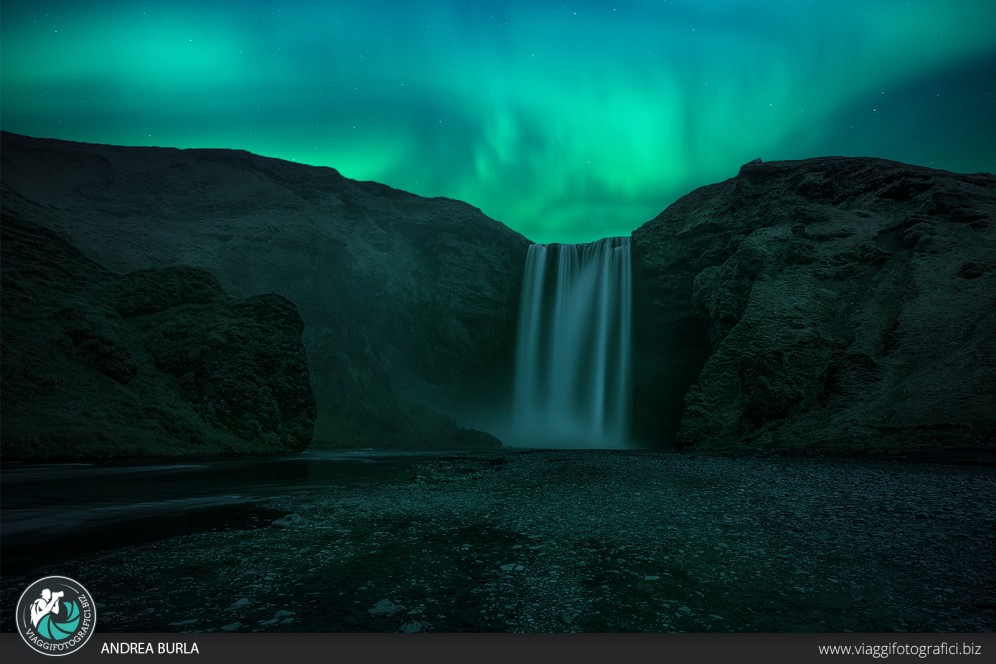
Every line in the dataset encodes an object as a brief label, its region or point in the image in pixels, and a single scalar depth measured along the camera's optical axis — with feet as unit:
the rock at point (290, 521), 25.95
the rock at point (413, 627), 13.33
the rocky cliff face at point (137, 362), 66.69
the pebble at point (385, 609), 14.32
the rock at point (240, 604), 14.35
